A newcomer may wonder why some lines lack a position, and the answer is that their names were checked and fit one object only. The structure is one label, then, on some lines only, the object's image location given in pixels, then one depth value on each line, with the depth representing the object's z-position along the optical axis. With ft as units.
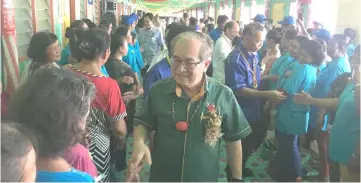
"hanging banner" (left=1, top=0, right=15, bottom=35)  11.08
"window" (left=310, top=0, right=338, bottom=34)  21.21
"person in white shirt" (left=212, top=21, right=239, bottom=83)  12.40
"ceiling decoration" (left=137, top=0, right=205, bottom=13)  55.45
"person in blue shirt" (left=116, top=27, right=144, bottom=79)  12.61
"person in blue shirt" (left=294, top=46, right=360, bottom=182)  5.42
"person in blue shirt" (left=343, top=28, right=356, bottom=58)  15.25
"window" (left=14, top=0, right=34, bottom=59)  13.89
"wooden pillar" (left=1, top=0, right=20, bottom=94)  11.10
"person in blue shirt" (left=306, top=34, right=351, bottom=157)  10.41
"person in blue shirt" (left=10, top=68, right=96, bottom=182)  3.69
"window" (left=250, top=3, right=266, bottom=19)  41.24
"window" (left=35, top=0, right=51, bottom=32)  16.53
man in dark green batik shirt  5.32
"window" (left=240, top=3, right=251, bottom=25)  45.25
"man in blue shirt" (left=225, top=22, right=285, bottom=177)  8.83
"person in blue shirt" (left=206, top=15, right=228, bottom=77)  17.97
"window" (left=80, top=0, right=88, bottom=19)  25.23
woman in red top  6.37
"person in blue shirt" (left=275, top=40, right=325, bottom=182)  8.98
